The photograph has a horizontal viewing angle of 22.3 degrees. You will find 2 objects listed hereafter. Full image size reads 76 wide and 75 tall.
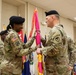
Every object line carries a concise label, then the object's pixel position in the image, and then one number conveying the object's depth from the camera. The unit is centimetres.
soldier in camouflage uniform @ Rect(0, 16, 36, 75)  258
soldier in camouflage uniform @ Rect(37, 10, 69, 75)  248
